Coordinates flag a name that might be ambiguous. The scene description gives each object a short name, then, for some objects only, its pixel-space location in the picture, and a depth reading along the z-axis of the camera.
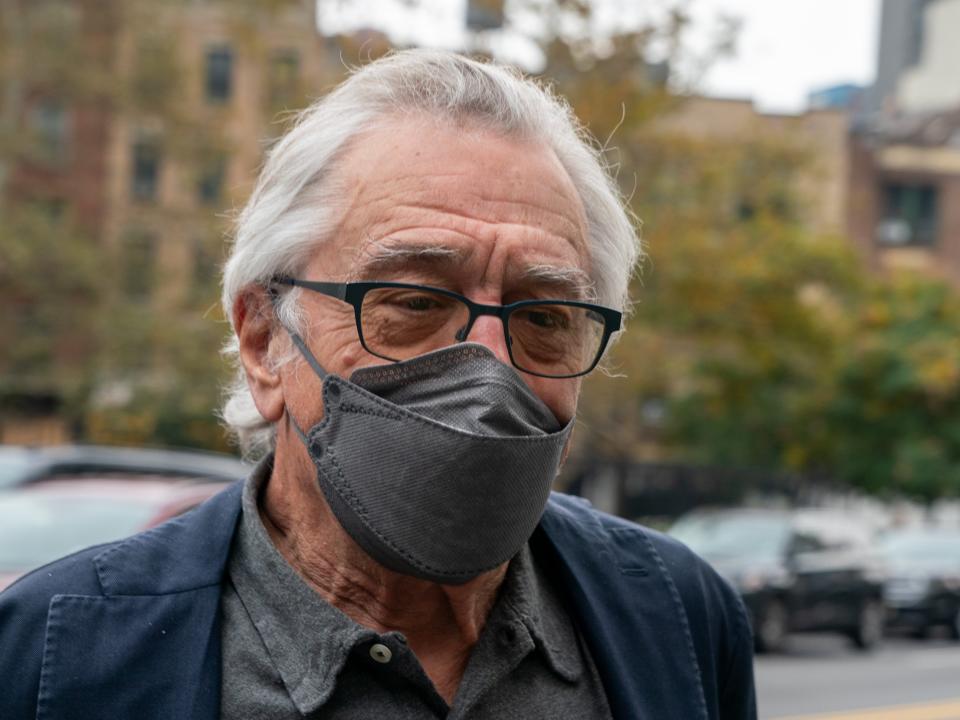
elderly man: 1.85
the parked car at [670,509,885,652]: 16.02
